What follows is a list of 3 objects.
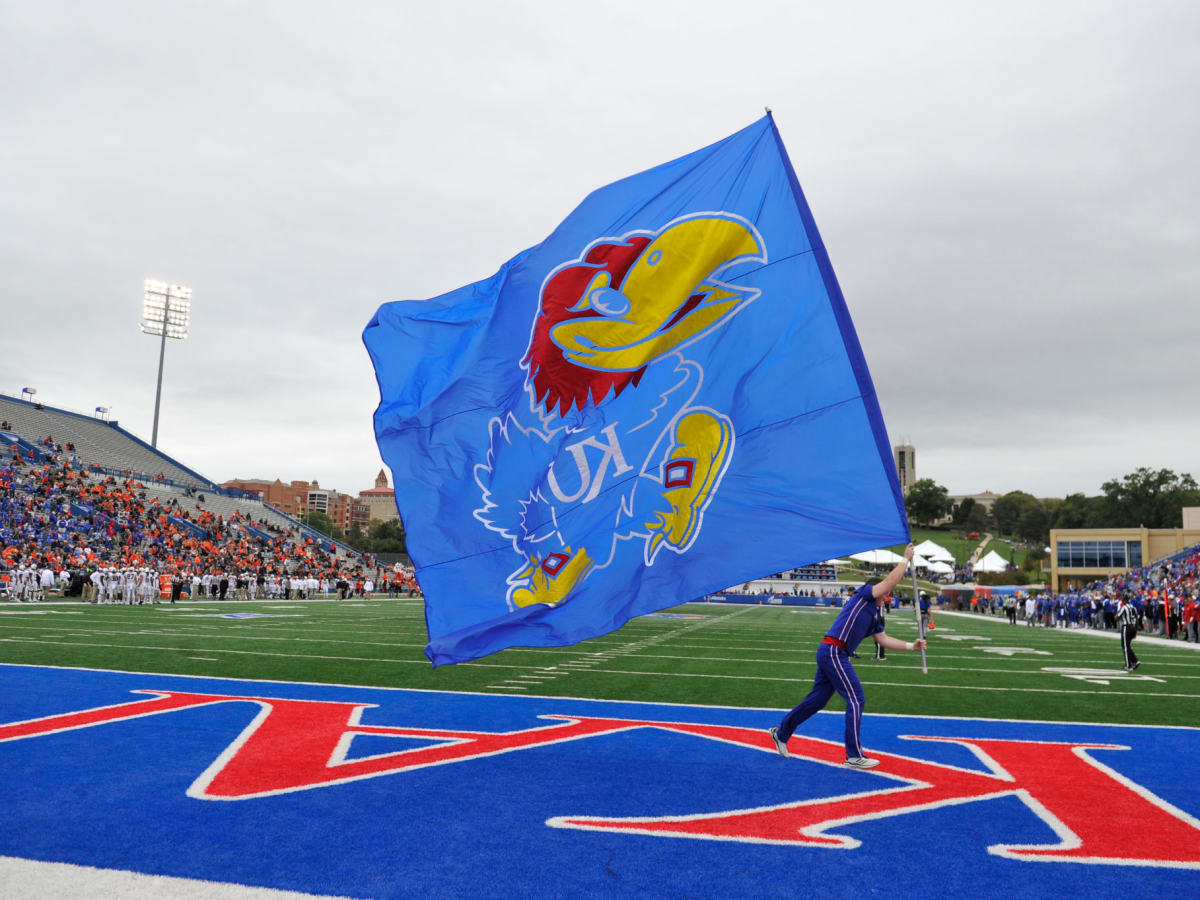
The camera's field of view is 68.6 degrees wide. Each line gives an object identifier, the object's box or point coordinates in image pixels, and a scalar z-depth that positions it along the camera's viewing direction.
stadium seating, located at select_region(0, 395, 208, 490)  53.84
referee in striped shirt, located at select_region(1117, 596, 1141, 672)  14.77
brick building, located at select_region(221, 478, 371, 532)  193.23
